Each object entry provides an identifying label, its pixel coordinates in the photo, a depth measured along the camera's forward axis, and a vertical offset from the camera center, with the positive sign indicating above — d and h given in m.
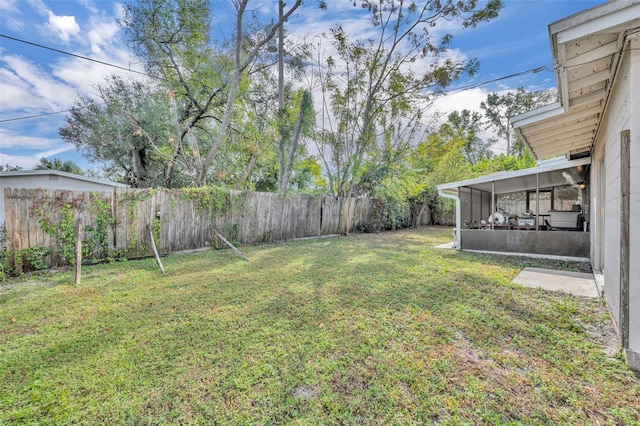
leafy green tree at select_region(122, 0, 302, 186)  8.62 +5.93
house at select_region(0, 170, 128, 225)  8.00 +1.14
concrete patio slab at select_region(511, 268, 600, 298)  4.01 -1.24
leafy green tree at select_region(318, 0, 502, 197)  11.05 +5.69
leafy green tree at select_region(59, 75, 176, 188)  10.53 +3.76
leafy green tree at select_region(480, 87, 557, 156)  22.02 +9.04
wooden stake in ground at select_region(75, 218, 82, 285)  4.25 -0.65
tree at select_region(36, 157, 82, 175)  14.94 +2.92
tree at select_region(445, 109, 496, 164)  22.28 +6.56
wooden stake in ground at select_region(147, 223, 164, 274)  5.01 -0.60
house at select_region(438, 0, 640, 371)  2.13 +1.30
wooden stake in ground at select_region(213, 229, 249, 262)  6.22 -1.03
